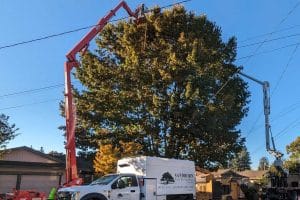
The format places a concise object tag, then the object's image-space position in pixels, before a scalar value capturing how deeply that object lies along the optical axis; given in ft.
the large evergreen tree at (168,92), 63.12
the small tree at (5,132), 54.00
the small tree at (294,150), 120.73
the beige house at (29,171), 64.72
